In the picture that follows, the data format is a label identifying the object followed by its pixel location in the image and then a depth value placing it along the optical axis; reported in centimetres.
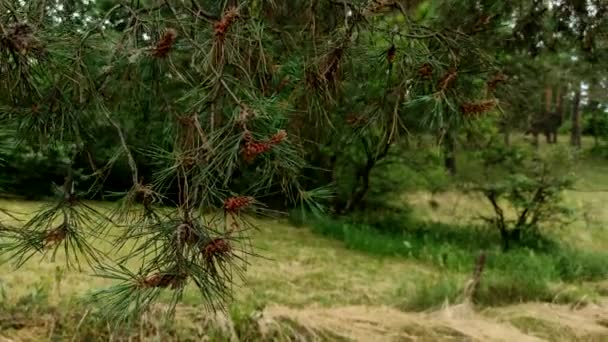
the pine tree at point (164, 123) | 142
